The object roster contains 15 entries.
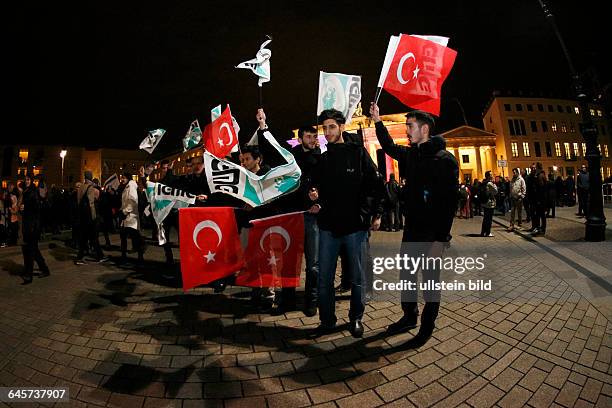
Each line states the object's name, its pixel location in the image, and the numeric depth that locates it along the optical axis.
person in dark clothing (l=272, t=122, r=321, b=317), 4.22
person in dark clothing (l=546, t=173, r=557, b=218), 13.70
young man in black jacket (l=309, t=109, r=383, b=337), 3.38
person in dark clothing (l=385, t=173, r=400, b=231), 12.41
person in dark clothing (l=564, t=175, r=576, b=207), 19.89
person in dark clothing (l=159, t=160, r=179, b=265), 6.43
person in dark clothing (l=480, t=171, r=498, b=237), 9.98
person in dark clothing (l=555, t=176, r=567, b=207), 20.03
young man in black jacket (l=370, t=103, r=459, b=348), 3.23
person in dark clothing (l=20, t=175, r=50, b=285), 6.29
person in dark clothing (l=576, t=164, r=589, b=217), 12.99
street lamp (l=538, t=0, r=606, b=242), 7.78
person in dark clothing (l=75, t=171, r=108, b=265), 8.17
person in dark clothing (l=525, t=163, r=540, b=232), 9.95
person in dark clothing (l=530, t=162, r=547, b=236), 9.70
